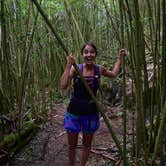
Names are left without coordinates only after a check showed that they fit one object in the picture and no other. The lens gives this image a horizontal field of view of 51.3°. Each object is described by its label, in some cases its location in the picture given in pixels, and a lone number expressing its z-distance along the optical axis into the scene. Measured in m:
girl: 1.34
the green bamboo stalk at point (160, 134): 0.99
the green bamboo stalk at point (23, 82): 1.65
